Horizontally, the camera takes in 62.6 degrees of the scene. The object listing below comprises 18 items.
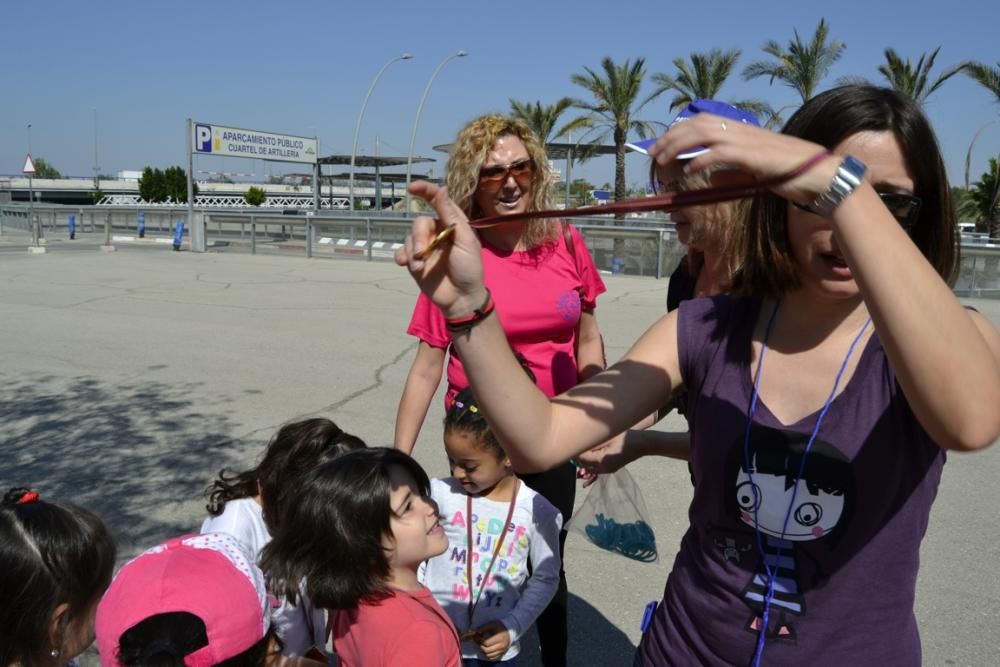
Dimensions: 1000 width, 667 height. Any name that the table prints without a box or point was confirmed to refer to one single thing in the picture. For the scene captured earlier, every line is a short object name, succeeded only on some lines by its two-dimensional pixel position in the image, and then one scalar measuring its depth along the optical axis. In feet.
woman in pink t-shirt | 8.91
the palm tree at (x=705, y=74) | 96.73
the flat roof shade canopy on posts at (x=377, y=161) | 121.29
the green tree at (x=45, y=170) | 359.38
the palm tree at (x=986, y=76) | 78.43
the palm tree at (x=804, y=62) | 88.78
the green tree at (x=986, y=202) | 83.56
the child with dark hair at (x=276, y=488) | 8.34
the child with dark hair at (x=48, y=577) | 6.31
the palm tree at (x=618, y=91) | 99.81
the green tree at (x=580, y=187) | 187.44
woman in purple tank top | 4.31
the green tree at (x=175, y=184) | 227.20
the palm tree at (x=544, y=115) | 116.37
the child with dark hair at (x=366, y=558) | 6.46
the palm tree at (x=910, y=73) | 80.84
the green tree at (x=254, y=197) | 212.64
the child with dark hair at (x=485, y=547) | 8.29
